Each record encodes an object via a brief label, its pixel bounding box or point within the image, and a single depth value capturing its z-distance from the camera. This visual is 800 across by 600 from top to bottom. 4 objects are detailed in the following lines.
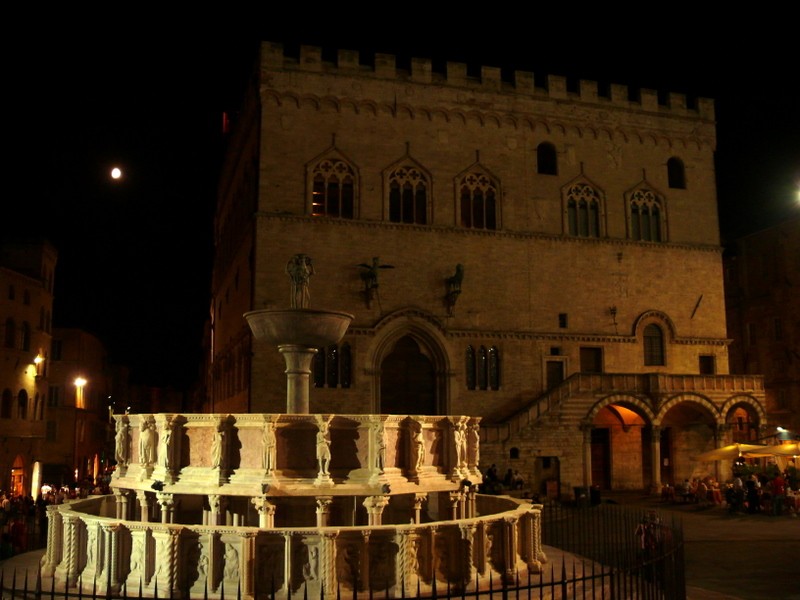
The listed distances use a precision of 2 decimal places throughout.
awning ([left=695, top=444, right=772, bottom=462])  26.47
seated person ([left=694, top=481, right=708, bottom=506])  27.48
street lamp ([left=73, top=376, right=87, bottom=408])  46.50
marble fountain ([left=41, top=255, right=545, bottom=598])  9.42
